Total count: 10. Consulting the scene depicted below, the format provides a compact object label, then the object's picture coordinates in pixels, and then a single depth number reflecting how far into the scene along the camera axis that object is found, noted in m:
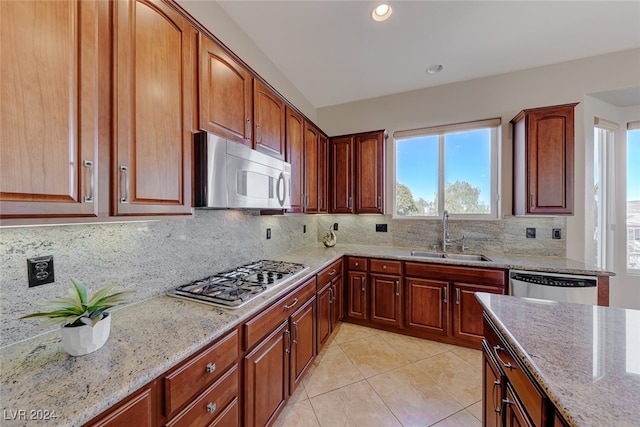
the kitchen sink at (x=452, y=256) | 2.69
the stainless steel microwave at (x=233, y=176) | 1.29
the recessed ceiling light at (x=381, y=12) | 1.82
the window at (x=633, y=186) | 2.68
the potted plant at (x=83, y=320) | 0.80
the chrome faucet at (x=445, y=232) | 2.93
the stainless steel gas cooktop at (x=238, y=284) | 1.30
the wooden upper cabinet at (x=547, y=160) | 2.25
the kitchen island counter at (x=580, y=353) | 0.57
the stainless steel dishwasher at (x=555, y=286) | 1.98
